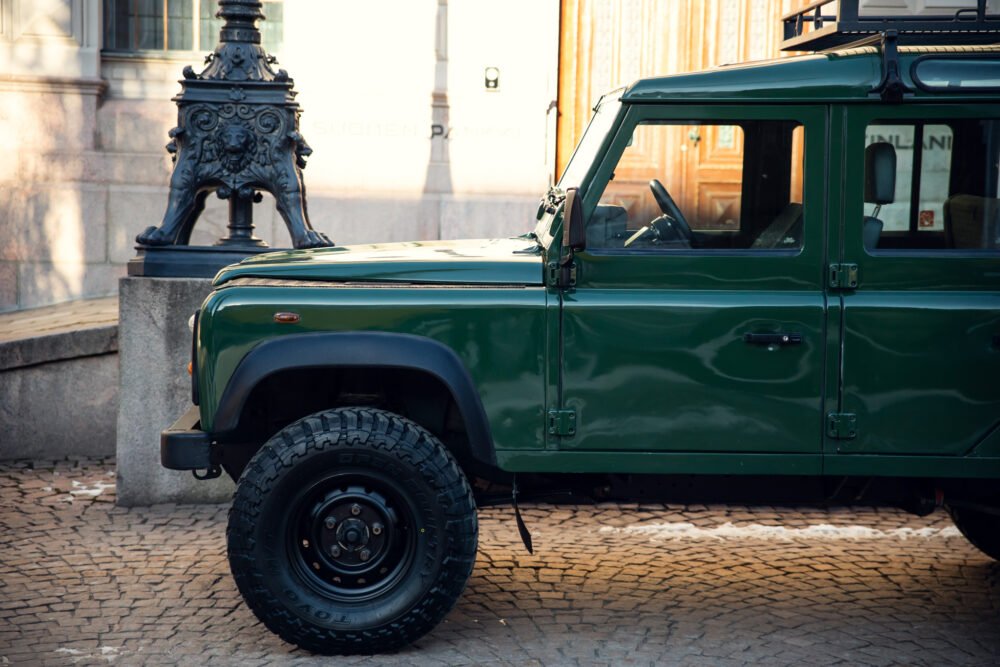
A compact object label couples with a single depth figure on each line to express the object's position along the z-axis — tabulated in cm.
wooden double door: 1047
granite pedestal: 663
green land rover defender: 452
